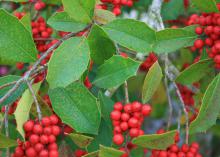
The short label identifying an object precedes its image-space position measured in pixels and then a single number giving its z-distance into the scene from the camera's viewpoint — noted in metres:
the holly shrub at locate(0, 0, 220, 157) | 0.60
